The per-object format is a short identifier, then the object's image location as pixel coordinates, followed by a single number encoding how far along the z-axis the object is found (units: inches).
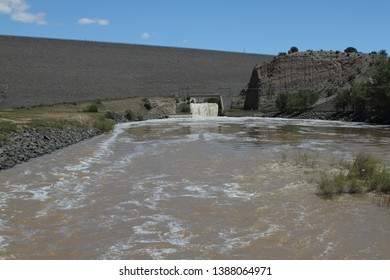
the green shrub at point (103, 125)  1337.4
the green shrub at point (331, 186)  431.5
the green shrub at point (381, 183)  441.1
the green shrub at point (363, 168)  488.1
